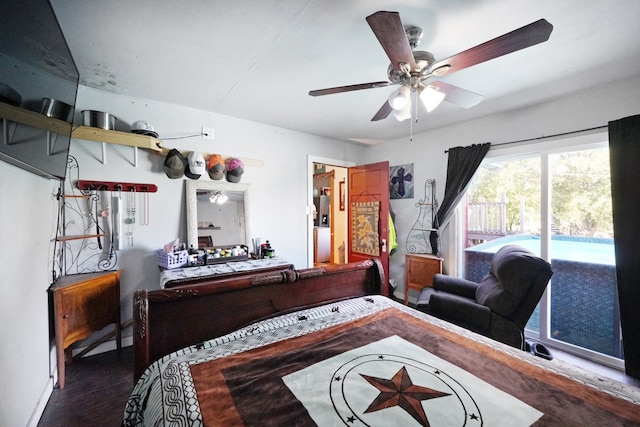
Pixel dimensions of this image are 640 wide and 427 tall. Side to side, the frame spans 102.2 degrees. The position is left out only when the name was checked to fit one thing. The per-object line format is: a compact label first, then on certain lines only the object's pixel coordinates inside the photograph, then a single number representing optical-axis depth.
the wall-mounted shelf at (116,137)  2.18
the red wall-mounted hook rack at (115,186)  2.29
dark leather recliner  1.90
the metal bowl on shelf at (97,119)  2.22
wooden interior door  3.61
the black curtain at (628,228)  2.07
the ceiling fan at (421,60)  1.14
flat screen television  0.94
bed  0.87
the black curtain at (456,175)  3.08
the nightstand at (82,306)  1.88
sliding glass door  2.41
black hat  2.59
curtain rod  2.33
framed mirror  2.76
